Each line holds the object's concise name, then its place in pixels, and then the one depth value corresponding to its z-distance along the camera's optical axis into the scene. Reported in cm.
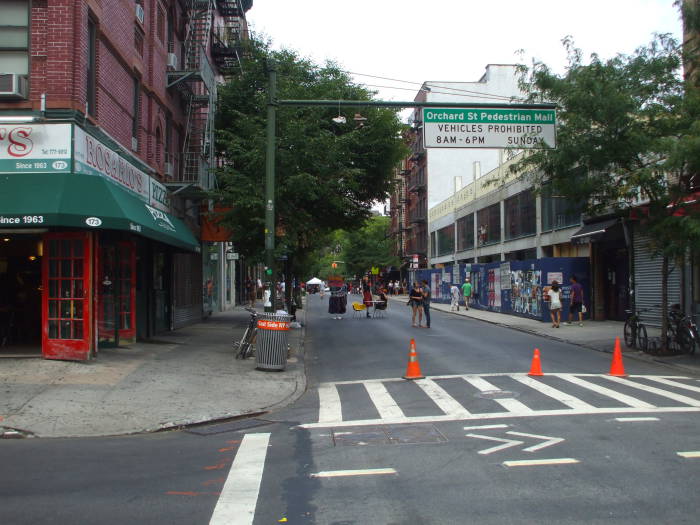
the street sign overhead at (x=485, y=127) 1429
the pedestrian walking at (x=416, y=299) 2478
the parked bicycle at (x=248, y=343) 1525
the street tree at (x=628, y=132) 1467
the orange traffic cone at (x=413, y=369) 1257
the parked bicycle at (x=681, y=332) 1542
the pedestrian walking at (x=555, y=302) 2442
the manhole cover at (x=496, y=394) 1041
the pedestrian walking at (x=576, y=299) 2519
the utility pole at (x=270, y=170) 1454
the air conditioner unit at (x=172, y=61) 2011
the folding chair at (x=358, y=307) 3040
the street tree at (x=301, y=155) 1780
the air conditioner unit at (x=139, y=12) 1706
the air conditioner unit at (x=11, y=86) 1198
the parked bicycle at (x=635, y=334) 1622
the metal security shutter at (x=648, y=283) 2144
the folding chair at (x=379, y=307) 3156
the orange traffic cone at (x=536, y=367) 1262
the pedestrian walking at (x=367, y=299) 3061
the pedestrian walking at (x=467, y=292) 3789
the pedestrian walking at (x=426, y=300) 2464
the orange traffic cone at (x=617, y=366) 1271
